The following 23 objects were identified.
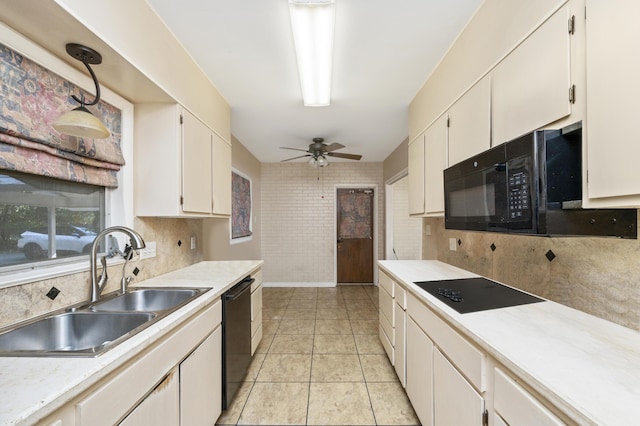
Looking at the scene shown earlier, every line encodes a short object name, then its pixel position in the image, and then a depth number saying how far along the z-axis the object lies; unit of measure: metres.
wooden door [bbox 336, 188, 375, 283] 5.61
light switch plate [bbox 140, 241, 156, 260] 1.94
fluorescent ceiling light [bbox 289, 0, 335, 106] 1.49
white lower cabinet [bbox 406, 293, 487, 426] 1.07
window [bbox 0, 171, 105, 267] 1.20
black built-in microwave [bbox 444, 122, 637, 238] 1.01
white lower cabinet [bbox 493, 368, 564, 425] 0.74
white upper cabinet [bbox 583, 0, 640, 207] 0.80
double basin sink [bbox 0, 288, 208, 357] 0.93
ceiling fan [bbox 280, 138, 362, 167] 3.84
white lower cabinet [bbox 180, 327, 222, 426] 1.31
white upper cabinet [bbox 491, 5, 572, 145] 1.04
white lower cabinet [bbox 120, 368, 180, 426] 0.97
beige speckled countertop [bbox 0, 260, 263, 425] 0.63
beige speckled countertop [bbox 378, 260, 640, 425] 0.65
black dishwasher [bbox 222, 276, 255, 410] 1.78
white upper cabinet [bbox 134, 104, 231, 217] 1.89
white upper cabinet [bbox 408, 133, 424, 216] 2.47
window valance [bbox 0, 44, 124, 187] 1.12
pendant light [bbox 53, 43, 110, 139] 1.13
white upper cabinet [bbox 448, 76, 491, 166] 1.54
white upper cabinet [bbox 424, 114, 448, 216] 2.05
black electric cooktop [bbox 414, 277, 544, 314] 1.33
